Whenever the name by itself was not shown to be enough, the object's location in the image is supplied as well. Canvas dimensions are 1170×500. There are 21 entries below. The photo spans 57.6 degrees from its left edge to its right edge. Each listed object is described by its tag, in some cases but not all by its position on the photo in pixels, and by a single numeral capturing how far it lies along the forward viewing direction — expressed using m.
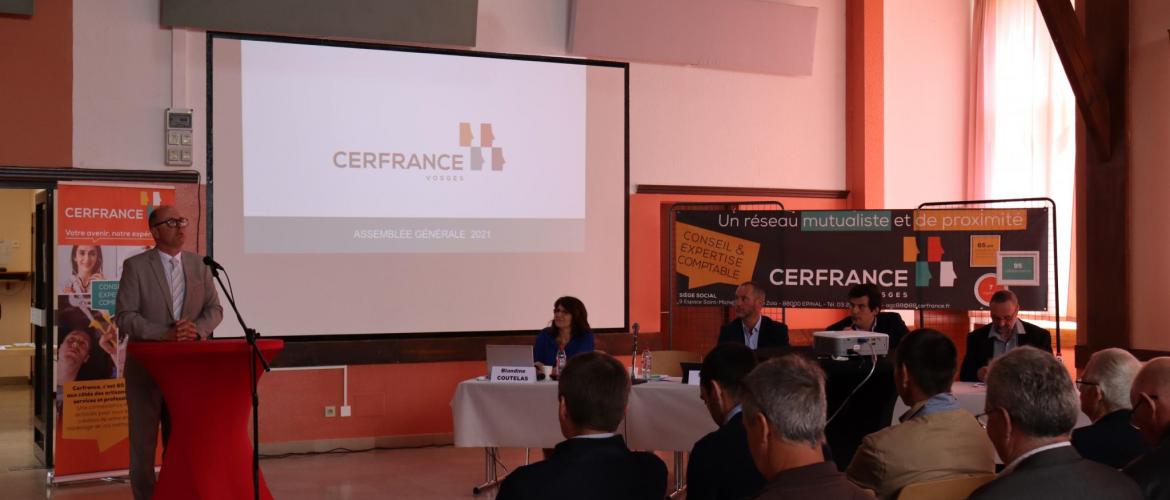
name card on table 5.81
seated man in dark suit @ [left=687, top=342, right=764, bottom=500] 2.66
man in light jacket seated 2.92
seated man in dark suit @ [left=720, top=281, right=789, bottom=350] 6.05
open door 6.89
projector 3.96
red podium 4.02
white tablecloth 5.57
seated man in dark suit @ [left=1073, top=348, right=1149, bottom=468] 3.17
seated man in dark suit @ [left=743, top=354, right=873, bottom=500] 2.11
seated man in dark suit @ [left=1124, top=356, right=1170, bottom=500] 2.67
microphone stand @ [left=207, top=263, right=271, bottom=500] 3.88
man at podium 4.52
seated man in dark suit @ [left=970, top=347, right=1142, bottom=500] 2.31
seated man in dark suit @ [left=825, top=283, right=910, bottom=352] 6.12
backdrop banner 7.55
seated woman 6.17
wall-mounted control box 6.98
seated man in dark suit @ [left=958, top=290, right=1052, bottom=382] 5.86
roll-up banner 6.61
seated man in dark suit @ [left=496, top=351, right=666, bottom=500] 2.44
